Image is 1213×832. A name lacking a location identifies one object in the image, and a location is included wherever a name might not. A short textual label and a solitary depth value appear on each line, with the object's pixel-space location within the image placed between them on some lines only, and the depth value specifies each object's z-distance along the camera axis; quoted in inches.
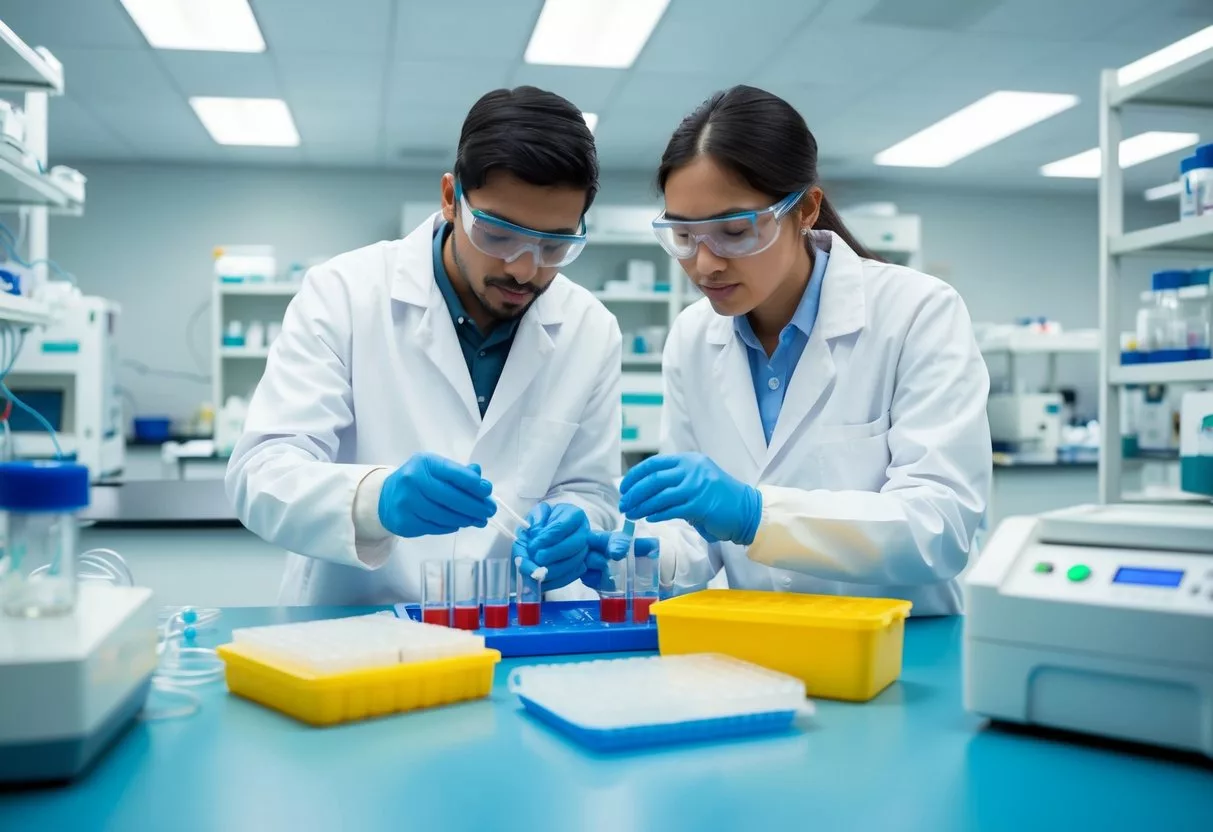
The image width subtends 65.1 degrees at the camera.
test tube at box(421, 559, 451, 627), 44.5
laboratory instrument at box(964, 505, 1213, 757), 29.2
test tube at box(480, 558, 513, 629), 45.0
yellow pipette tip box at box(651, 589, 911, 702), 35.4
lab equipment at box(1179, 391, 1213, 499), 91.3
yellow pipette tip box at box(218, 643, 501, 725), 32.4
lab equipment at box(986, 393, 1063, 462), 177.9
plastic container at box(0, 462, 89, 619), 28.3
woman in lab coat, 46.7
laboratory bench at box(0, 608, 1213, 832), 25.4
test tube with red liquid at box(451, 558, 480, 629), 44.4
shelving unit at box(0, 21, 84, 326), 94.7
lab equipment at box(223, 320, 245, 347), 220.8
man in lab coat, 50.4
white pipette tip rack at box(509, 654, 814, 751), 30.5
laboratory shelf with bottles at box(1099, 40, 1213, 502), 92.0
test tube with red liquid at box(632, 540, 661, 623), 48.5
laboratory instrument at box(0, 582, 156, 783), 25.4
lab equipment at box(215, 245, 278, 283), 219.9
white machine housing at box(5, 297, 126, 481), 155.3
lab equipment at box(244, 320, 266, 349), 219.8
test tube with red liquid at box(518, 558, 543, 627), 45.7
